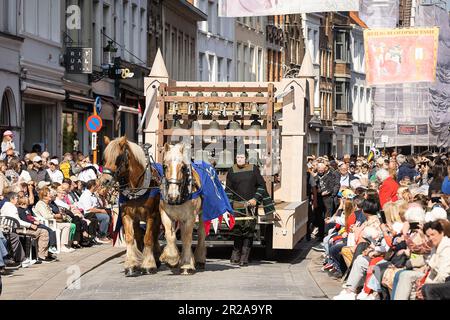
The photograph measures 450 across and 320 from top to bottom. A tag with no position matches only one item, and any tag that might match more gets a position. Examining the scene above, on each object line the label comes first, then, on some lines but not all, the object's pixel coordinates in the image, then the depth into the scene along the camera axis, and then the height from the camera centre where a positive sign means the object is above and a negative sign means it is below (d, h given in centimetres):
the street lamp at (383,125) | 5986 -18
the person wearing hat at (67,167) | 2985 -107
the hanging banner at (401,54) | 4069 +204
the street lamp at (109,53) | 4255 +218
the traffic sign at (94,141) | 3167 -51
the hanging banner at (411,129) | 5775 -33
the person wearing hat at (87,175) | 2967 -123
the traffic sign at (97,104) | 3275 +37
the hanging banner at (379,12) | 3785 +317
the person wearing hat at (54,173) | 2783 -111
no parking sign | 3192 -8
